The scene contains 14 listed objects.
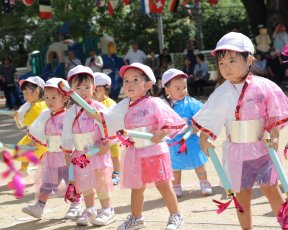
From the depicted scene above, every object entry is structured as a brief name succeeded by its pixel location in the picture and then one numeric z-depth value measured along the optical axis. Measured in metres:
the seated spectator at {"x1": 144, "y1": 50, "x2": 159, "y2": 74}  20.94
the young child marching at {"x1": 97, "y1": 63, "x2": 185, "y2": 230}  5.43
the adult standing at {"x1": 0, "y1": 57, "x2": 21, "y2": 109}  18.58
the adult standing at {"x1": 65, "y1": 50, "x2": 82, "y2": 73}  18.33
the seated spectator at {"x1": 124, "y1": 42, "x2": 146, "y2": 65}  19.92
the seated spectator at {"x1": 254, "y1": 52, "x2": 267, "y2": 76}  17.23
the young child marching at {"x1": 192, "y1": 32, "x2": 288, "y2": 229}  4.58
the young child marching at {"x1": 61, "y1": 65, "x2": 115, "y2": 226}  5.88
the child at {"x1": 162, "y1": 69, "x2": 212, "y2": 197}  6.79
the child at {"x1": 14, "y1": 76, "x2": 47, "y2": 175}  7.24
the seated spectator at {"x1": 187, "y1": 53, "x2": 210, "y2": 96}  17.45
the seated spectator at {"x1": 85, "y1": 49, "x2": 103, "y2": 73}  18.06
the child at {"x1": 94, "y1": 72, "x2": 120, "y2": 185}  7.35
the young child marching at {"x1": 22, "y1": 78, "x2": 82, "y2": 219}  6.23
